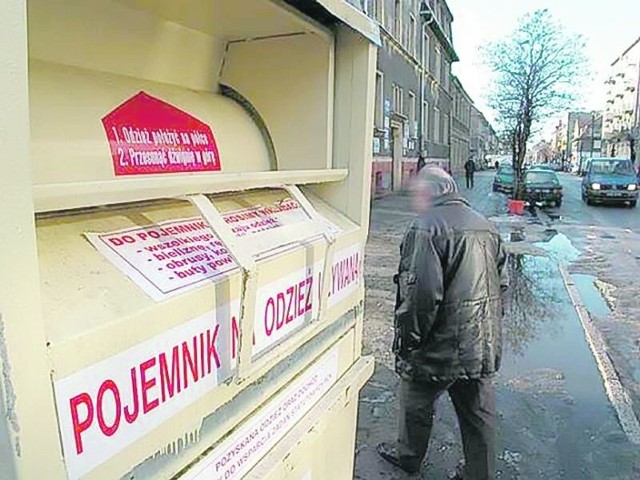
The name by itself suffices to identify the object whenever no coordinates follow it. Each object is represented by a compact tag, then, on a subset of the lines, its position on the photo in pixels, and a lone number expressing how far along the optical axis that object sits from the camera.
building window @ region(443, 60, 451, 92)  43.19
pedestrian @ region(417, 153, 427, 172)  27.64
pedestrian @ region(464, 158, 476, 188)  32.62
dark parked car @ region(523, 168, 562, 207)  21.27
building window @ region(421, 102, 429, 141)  32.41
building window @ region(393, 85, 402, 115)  25.14
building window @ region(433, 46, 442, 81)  37.75
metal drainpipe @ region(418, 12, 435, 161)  31.12
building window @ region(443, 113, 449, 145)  43.19
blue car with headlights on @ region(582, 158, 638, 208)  21.64
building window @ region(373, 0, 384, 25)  21.38
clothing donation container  0.95
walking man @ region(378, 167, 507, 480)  2.93
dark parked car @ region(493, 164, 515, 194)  27.37
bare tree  20.05
